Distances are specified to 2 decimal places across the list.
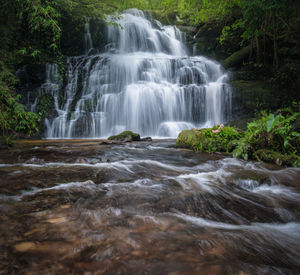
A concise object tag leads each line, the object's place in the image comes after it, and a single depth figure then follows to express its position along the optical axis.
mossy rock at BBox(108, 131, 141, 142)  8.04
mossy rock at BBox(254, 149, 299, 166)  3.96
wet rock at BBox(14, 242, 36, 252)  1.18
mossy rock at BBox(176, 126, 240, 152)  5.44
